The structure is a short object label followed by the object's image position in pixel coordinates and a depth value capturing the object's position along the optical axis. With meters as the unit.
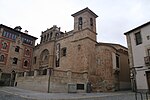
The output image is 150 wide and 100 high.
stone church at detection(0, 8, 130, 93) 18.11
